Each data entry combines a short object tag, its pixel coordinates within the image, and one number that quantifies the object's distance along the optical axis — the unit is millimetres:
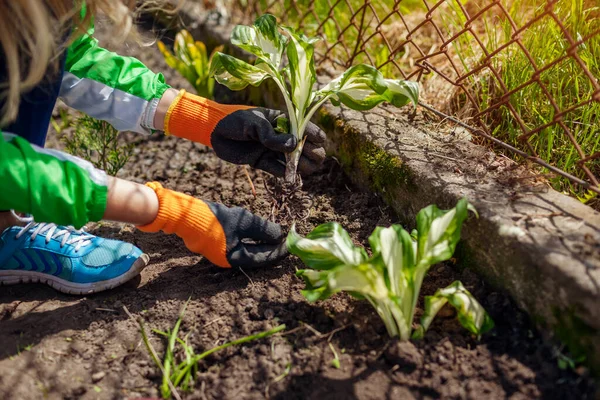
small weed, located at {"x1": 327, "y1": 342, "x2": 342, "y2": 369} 1440
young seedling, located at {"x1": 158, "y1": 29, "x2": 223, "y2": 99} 2691
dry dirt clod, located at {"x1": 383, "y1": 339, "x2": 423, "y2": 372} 1408
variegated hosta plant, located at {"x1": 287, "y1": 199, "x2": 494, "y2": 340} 1398
